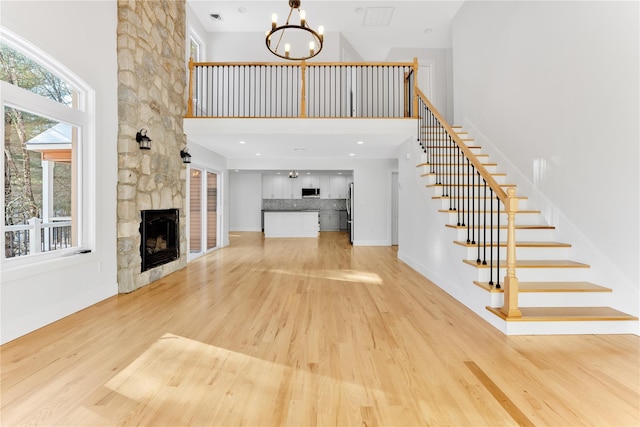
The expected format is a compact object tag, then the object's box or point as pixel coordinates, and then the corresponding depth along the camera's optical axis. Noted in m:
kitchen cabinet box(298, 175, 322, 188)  12.19
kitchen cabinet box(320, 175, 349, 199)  12.21
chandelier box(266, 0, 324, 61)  7.12
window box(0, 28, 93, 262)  2.51
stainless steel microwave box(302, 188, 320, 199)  12.21
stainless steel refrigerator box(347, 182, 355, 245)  8.63
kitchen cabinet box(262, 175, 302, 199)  12.23
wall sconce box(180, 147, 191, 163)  5.06
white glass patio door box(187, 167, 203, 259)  6.22
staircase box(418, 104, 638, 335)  2.52
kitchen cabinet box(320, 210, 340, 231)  12.42
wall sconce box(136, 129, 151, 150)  3.85
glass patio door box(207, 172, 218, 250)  6.98
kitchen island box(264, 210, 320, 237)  10.31
